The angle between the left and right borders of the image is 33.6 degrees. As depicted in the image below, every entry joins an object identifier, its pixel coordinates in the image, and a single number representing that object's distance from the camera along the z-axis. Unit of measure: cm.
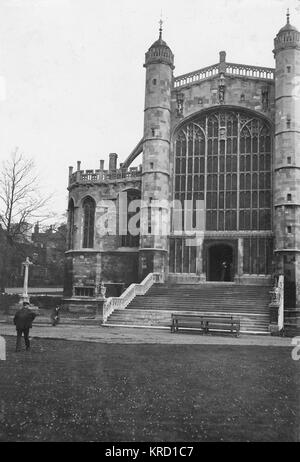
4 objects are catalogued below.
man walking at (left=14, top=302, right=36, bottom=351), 1295
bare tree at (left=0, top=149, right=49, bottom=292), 3160
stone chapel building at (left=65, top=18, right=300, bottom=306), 2978
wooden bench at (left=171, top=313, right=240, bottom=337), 1903
